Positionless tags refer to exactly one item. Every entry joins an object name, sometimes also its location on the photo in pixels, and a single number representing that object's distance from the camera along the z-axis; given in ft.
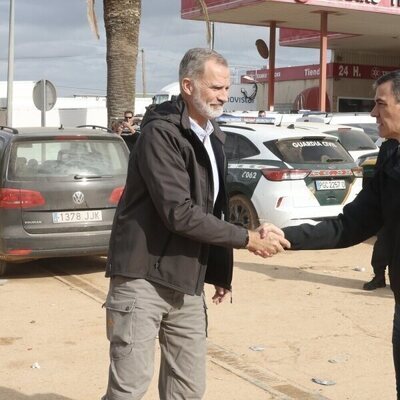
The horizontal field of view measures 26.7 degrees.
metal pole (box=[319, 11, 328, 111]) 87.40
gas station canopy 82.43
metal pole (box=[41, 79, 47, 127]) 60.29
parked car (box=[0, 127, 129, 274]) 28.66
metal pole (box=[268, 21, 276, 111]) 94.38
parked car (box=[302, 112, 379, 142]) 58.03
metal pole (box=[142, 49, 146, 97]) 269.64
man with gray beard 11.99
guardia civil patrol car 36.83
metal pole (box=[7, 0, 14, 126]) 95.09
